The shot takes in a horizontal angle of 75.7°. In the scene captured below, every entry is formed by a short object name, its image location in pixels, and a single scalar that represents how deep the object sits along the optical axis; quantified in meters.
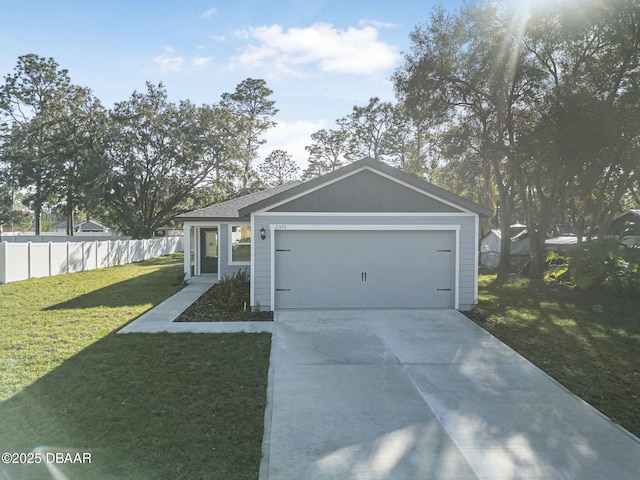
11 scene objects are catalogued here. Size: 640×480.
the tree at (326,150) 38.00
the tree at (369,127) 34.78
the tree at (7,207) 34.31
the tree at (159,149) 29.38
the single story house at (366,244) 9.12
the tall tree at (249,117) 32.38
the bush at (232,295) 9.38
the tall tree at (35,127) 30.97
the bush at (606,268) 11.23
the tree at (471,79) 14.26
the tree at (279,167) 43.40
